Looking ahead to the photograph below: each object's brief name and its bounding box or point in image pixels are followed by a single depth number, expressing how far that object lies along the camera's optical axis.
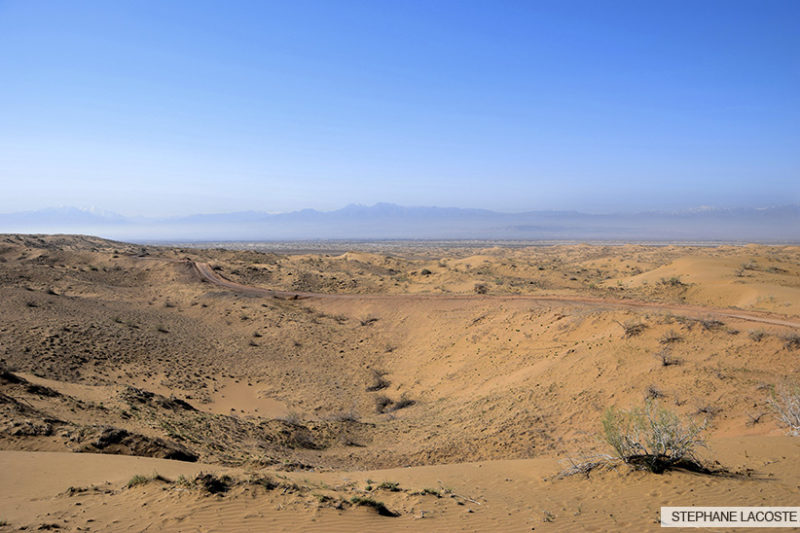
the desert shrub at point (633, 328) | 16.36
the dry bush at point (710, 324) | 15.48
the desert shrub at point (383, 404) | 17.75
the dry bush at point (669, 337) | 15.30
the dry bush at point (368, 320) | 27.97
